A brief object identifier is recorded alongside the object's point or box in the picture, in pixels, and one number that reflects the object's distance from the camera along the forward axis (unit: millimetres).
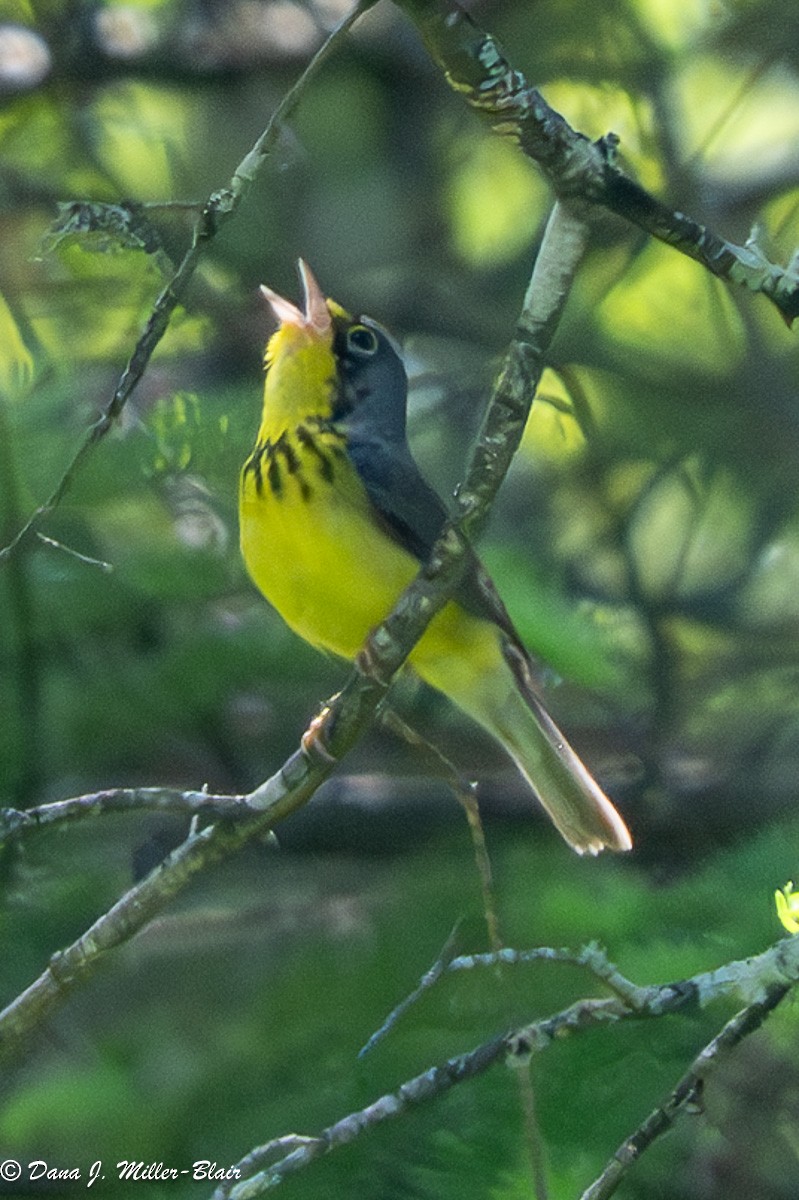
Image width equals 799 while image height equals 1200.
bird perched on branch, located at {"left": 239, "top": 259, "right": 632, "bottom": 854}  7207
